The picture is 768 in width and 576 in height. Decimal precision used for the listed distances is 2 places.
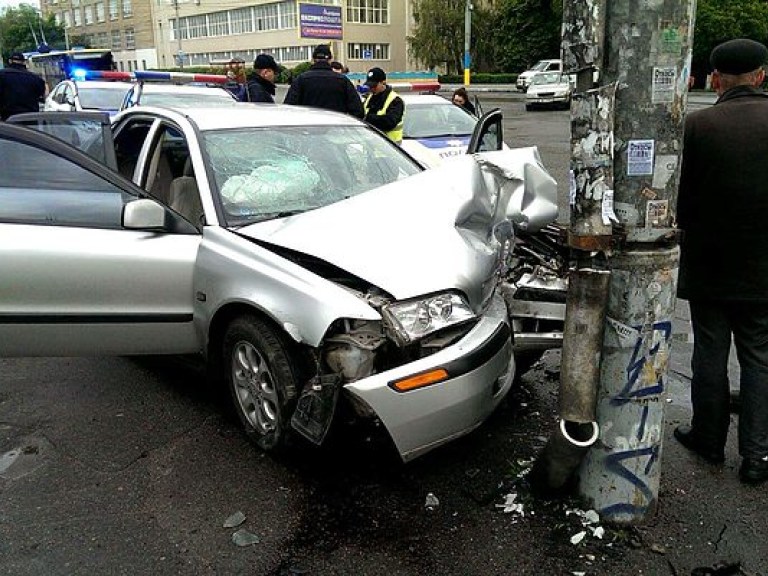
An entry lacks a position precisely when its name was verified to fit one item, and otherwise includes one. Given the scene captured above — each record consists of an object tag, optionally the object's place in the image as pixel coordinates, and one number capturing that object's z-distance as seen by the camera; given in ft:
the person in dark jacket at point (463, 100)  37.38
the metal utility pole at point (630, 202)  7.92
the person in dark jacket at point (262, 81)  27.50
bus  76.89
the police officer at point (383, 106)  27.14
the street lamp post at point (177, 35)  230.38
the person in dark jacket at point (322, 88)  25.30
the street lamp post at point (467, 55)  120.88
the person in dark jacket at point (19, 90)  34.50
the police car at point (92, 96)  35.45
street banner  195.11
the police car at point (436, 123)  32.09
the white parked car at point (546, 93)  86.16
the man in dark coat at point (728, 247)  9.59
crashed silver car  9.57
